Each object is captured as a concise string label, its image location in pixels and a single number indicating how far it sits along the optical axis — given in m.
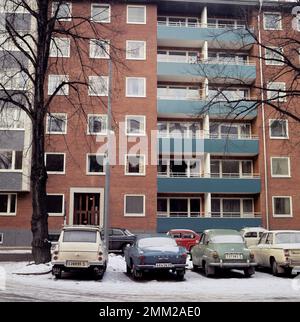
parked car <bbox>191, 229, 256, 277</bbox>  15.29
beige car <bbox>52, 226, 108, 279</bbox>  14.34
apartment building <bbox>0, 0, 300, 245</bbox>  33.94
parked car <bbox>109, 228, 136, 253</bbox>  26.25
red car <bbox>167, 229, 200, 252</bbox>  27.58
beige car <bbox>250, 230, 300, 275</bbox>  15.31
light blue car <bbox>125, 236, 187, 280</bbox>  14.77
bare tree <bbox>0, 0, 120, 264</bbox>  17.78
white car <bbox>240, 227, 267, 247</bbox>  26.85
